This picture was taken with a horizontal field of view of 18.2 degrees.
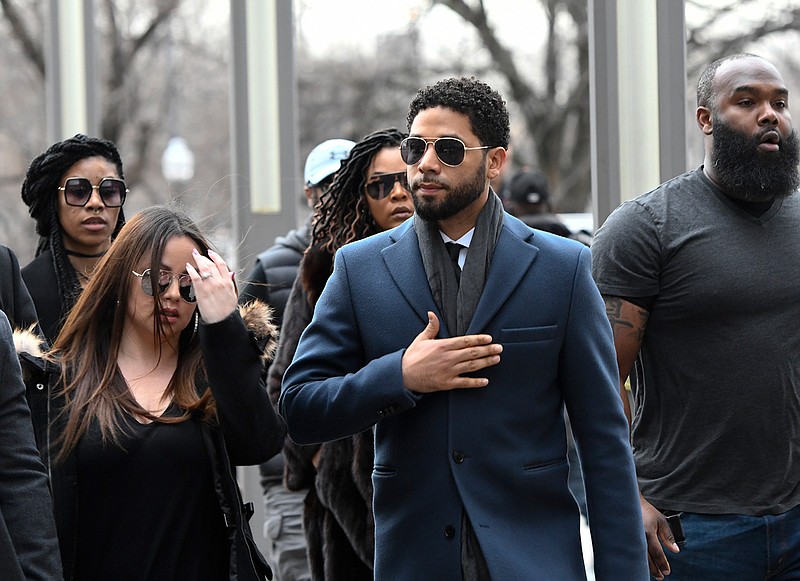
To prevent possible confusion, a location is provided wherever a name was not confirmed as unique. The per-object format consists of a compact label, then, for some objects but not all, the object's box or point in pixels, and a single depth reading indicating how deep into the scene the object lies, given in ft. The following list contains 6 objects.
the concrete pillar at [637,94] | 33.68
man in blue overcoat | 21.24
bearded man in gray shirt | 24.58
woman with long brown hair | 22.17
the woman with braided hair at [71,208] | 31.29
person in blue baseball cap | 35.58
